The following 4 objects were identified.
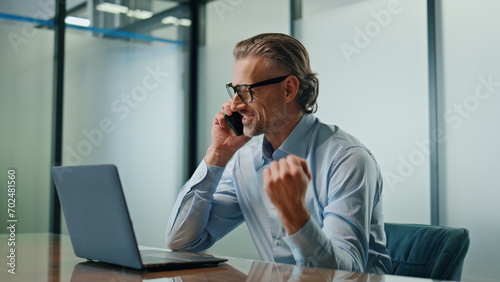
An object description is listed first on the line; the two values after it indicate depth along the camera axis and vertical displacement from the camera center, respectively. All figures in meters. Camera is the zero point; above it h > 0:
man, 1.76 -0.02
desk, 1.22 -0.24
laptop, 1.32 -0.15
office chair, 1.72 -0.26
